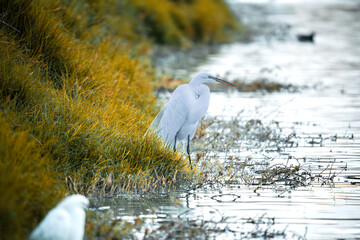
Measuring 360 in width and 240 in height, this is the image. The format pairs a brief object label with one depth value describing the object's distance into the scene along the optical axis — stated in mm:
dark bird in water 53375
